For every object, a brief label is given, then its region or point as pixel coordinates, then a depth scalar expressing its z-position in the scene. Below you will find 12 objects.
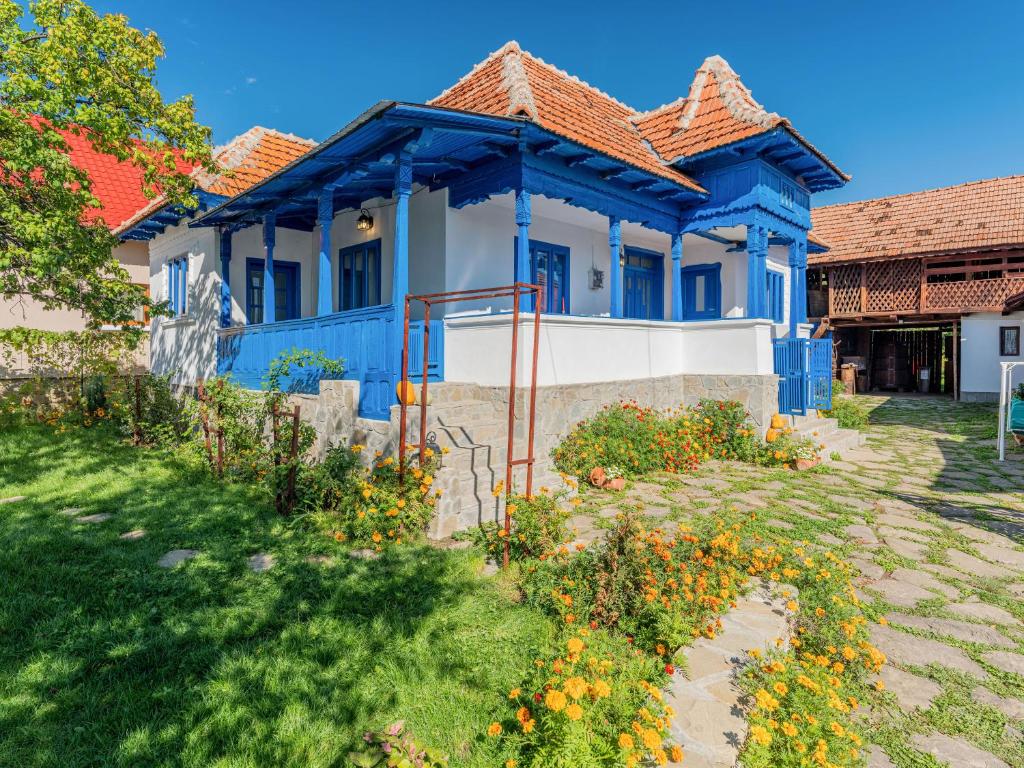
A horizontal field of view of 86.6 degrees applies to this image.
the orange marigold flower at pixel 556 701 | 2.20
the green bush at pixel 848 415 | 11.44
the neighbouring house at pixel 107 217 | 11.86
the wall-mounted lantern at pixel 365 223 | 8.23
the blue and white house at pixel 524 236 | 6.48
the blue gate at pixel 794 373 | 9.07
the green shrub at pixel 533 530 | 4.24
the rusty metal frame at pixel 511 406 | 4.35
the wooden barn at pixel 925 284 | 17.67
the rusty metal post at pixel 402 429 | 4.89
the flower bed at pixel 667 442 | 6.91
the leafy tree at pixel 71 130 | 6.08
